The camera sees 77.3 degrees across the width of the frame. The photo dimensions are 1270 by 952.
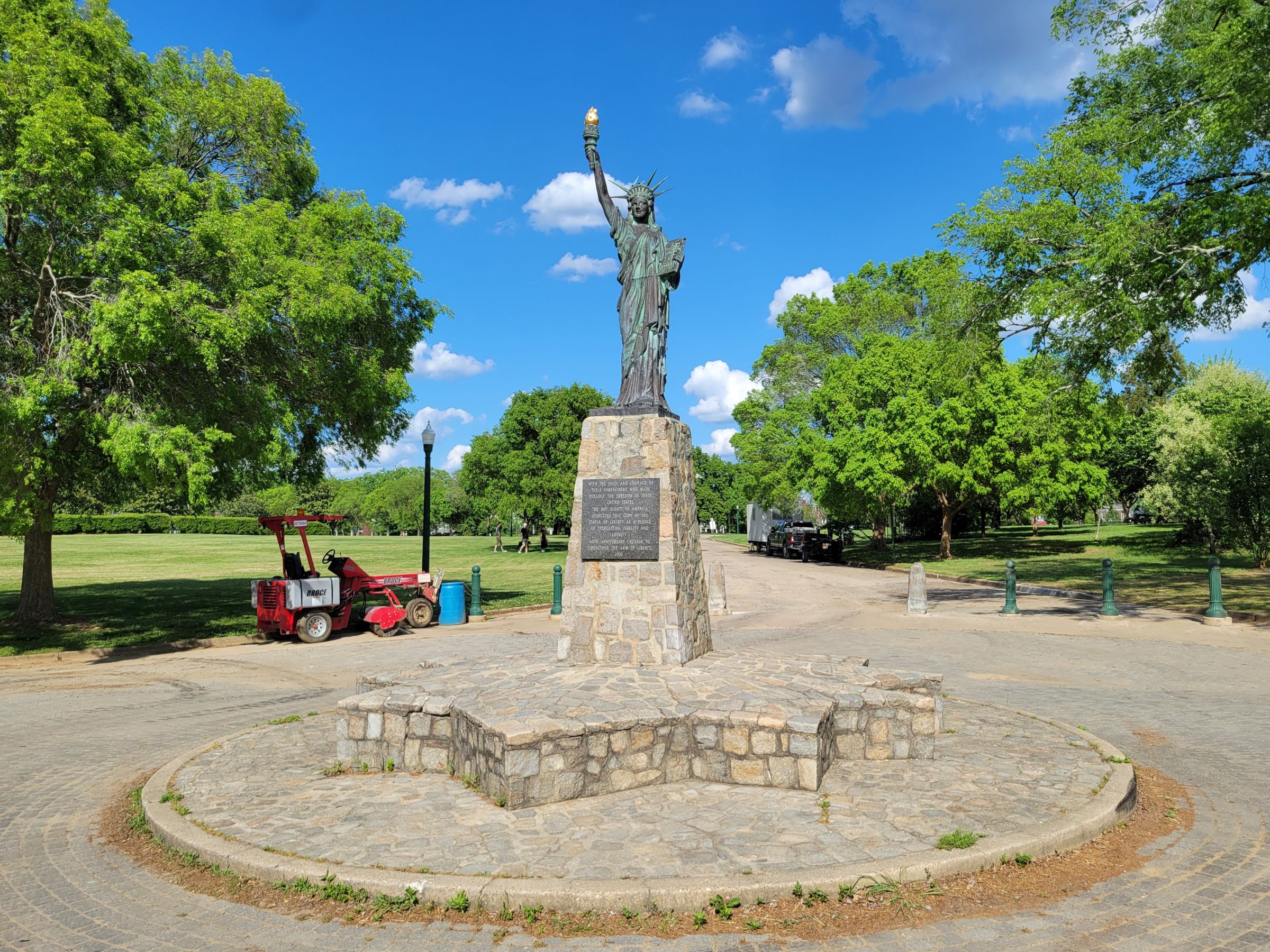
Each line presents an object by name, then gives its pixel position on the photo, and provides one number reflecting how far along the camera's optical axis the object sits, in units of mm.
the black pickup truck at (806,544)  37531
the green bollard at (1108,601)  15602
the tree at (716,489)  108375
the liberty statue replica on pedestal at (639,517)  8062
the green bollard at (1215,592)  14406
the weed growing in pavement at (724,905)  4055
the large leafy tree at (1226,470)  22375
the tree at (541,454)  44844
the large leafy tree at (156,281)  11750
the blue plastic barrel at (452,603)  16906
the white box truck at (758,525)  48938
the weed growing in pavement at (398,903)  4203
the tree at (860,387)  21609
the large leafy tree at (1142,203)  13758
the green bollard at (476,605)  17625
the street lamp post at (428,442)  18938
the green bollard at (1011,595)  16422
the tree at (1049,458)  29422
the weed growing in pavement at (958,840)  4629
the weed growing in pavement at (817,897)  4176
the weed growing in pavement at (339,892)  4309
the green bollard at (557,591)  17781
